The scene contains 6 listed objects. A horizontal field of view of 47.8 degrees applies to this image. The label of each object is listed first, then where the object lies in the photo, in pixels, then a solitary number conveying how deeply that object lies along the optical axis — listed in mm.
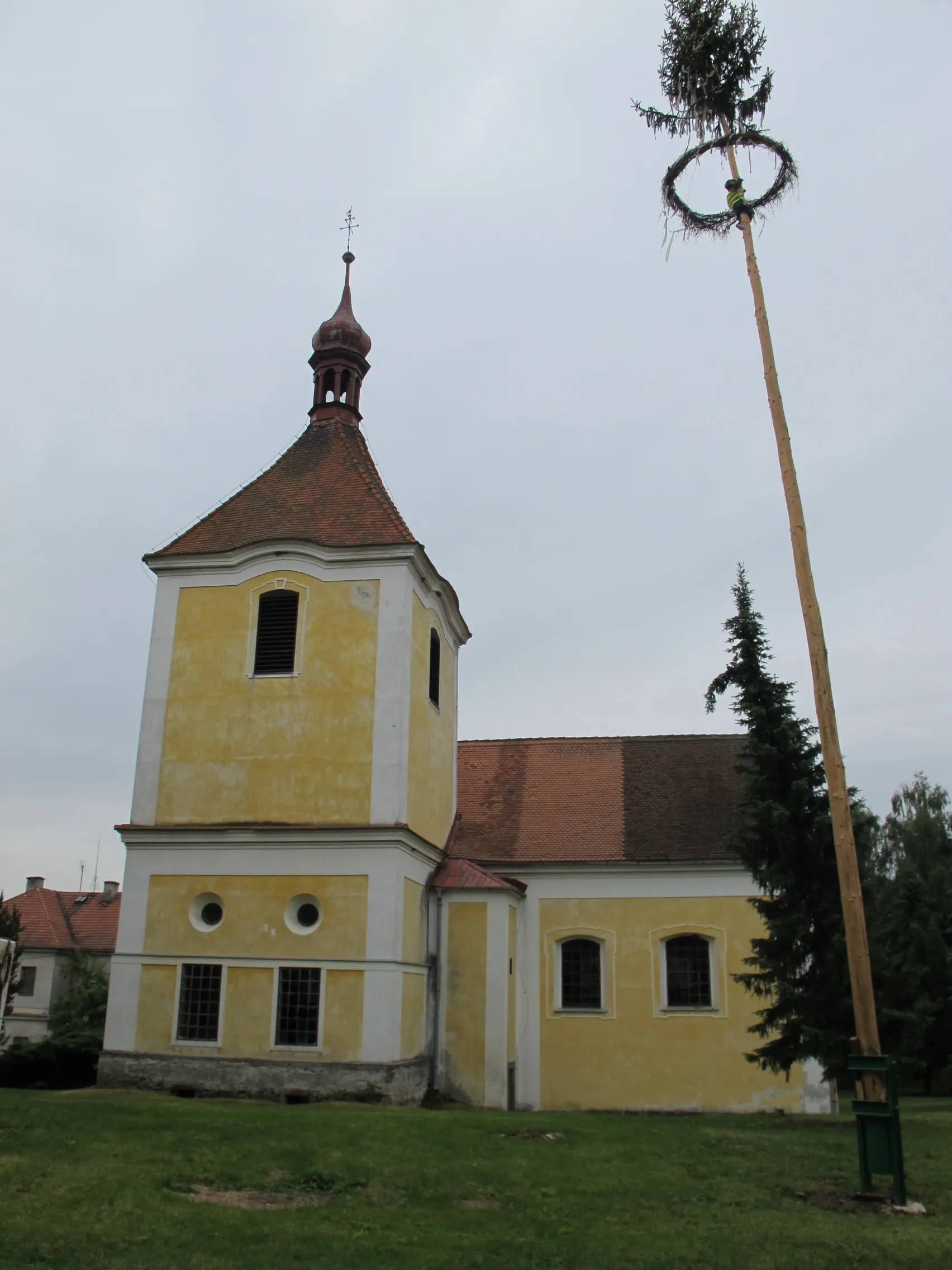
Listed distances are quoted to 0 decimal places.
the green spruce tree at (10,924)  28922
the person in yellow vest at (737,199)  13070
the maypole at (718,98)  13250
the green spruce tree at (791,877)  15977
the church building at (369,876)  18859
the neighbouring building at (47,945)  42688
